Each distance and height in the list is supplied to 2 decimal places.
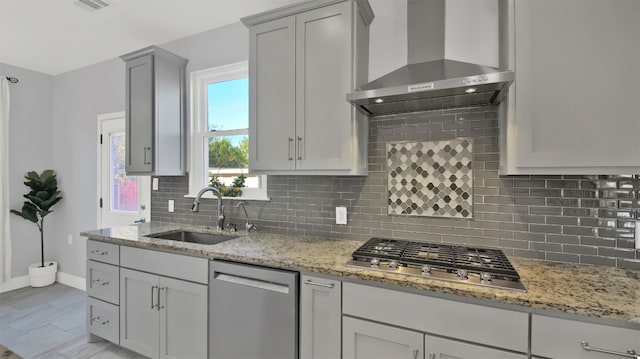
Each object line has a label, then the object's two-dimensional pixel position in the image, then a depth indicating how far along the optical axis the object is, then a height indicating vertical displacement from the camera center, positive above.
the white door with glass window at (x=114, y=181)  3.48 -0.04
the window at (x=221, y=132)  2.73 +0.45
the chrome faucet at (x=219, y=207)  2.51 -0.25
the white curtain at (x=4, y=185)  3.64 -0.09
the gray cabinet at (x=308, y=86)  1.89 +0.62
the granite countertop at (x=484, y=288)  1.13 -0.46
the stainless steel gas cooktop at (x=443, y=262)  1.33 -0.43
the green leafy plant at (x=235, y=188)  2.67 -0.09
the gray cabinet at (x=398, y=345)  1.26 -0.75
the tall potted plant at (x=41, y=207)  3.79 -0.37
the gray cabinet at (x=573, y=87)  1.33 +0.43
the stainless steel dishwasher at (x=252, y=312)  1.63 -0.78
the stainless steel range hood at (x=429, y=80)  1.46 +0.50
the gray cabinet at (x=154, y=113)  2.73 +0.62
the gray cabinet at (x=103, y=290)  2.33 -0.91
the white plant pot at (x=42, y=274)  3.86 -1.27
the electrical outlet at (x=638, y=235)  1.54 -0.29
